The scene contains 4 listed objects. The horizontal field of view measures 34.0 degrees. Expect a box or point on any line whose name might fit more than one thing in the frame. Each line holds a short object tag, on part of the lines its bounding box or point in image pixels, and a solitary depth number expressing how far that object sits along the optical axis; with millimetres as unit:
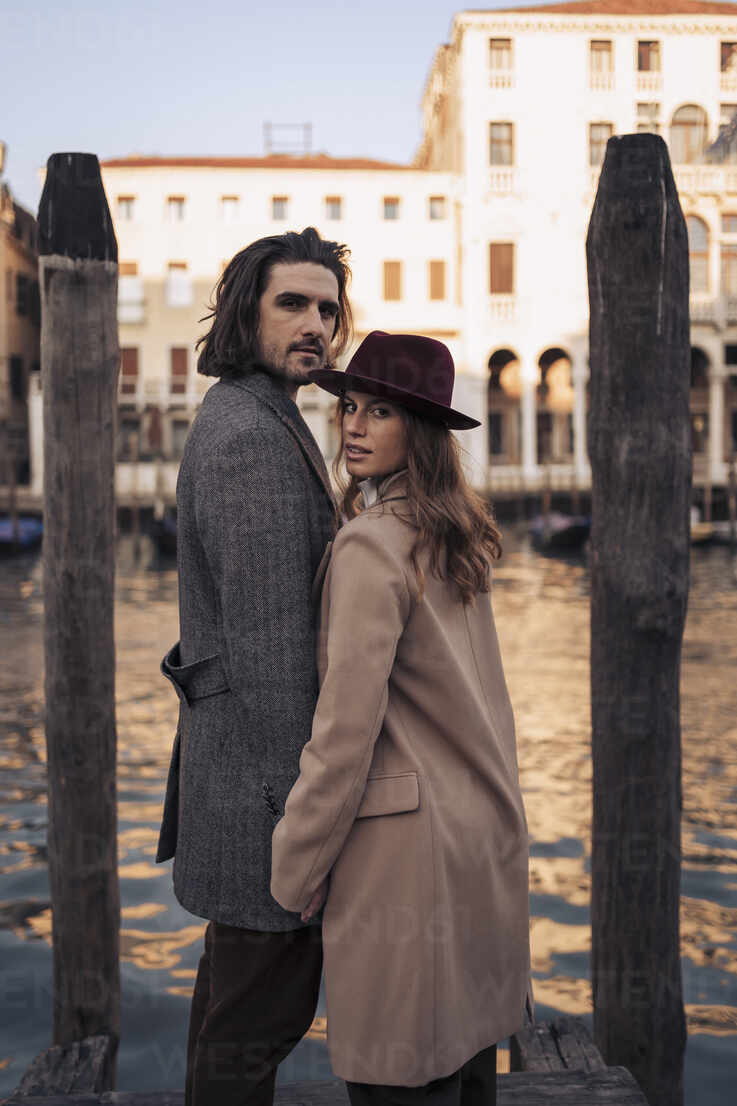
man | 1860
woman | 1756
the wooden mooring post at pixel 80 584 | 2930
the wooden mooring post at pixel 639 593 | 2627
